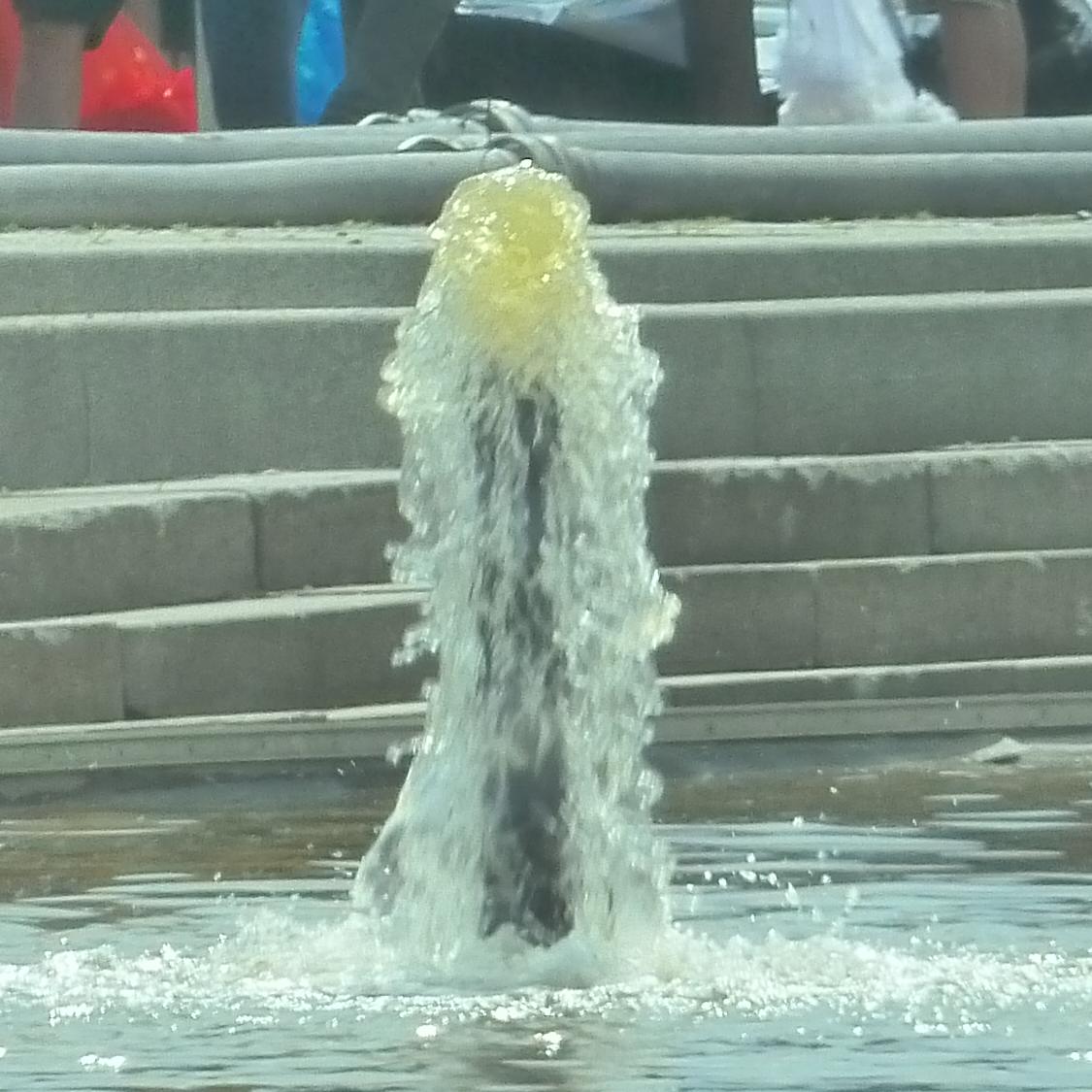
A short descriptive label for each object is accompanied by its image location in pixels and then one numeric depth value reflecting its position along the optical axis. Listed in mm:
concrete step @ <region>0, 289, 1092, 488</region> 18016
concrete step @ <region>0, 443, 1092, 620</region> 16547
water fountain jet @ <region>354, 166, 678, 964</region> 10937
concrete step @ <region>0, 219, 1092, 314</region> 19125
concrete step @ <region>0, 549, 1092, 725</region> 15852
